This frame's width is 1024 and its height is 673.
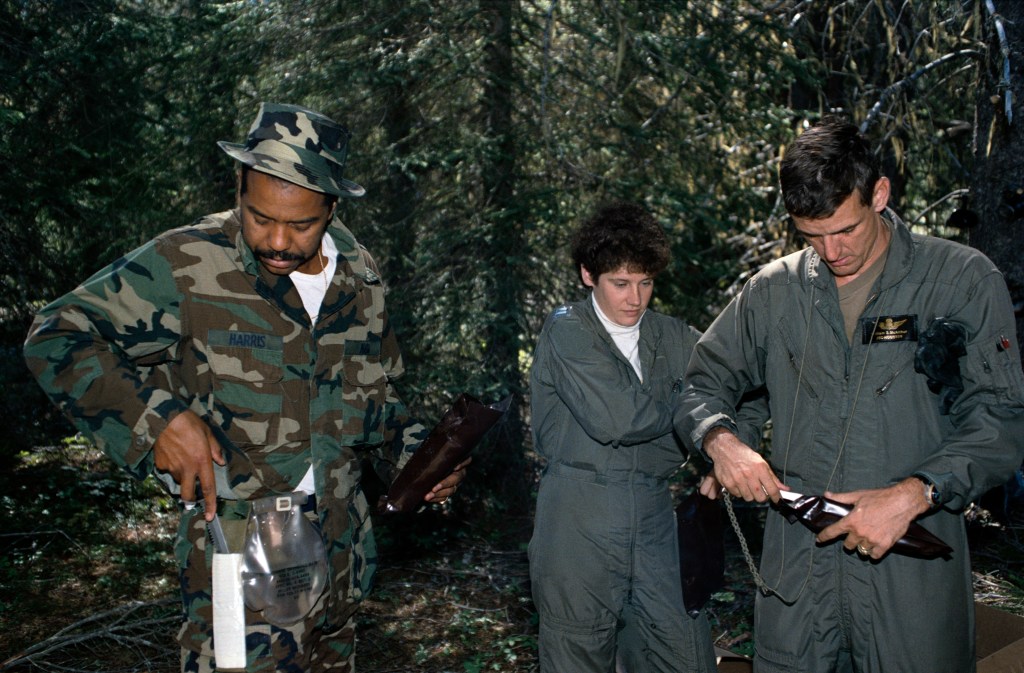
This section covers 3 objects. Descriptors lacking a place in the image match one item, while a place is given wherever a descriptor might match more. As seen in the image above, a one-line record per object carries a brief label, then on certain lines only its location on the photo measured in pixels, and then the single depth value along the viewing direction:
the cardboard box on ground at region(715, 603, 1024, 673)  3.20
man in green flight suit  2.45
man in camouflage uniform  2.42
